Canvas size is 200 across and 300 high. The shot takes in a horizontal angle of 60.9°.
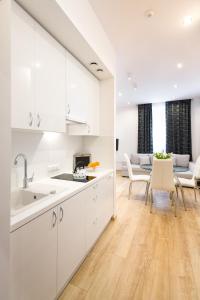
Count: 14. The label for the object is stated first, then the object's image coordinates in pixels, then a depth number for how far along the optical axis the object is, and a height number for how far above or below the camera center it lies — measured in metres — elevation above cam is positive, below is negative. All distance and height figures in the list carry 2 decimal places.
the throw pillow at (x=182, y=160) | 5.75 -0.42
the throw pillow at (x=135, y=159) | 6.47 -0.44
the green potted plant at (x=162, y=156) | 3.32 -0.16
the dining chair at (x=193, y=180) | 3.41 -0.68
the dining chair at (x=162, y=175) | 3.09 -0.51
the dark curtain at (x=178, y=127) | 6.15 +0.77
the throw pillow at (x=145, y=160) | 6.13 -0.45
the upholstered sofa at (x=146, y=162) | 5.74 -0.49
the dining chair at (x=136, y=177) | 3.80 -0.68
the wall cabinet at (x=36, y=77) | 1.25 +0.61
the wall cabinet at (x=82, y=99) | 1.98 +0.65
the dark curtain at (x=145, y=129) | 6.82 +0.76
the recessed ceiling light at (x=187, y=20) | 2.05 +1.57
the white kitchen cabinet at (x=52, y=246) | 1.01 -0.74
